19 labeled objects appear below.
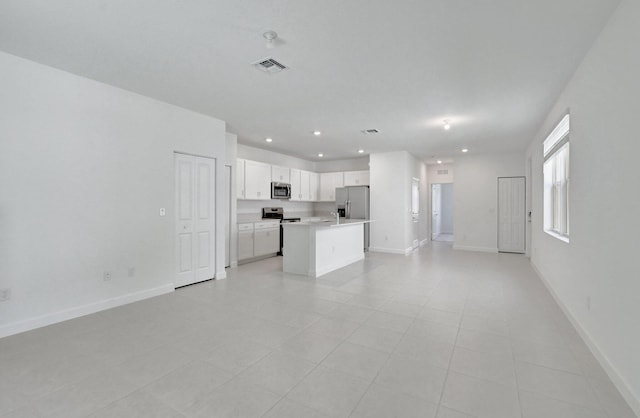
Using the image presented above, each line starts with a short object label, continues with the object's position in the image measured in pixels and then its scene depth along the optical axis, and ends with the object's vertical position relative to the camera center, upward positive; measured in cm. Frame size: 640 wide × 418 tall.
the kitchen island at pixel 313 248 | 538 -74
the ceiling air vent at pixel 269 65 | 304 +150
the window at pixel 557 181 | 399 +45
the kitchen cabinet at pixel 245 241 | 645 -73
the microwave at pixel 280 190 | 757 +47
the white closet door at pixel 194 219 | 458 -18
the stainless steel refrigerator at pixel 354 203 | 838 +17
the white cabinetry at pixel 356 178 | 875 +93
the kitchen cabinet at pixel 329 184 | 908 +76
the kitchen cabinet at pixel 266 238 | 690 -72
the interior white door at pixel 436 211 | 1209 -6
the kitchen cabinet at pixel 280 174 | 759 +90
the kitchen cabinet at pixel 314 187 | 905 +69
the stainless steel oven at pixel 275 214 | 767 -15
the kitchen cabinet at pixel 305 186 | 866 +67
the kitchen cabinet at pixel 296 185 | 830 +68
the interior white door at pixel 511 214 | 786 -10
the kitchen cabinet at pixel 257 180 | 686 +66
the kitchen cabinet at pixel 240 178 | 663 +67
